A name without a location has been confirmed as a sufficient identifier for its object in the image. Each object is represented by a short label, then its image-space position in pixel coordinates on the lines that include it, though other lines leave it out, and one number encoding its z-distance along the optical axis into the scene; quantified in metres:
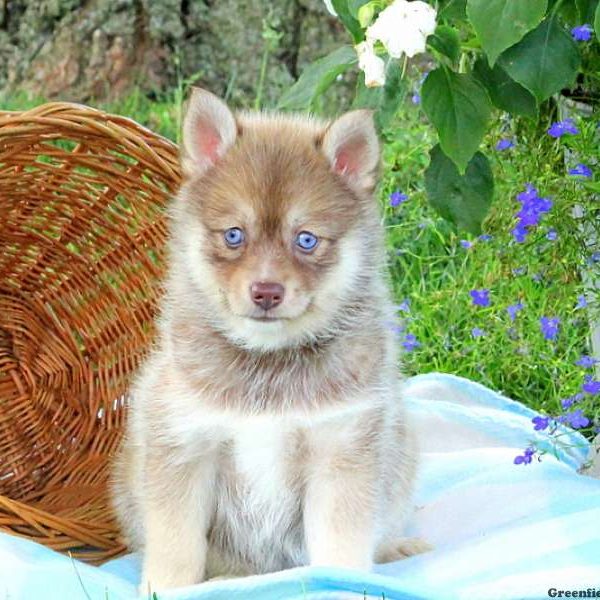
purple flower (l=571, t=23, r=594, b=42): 2.88
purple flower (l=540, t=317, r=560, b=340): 3.26
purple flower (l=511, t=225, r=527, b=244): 3.24
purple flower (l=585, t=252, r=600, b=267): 3.18
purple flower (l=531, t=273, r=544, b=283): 3.47
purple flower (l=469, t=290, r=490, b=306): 3.59
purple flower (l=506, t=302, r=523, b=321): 3.61
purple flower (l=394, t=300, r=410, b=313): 3.99
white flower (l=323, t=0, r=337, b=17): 2.96
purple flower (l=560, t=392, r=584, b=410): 3.21
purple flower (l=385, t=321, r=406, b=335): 2.85
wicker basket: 3.23
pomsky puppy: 2.55
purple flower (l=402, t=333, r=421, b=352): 4.04
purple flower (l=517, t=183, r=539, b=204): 3.16
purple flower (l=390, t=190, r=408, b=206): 4.09
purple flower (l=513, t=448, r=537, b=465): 3.04
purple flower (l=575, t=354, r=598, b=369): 3.15
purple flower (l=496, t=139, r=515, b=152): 3.45
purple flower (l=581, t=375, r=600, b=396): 3.07
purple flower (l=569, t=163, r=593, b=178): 3.06
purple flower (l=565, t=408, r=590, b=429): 3.08
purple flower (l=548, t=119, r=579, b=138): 3.09
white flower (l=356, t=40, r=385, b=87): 2.60
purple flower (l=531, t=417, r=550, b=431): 3.07
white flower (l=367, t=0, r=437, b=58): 2.55
